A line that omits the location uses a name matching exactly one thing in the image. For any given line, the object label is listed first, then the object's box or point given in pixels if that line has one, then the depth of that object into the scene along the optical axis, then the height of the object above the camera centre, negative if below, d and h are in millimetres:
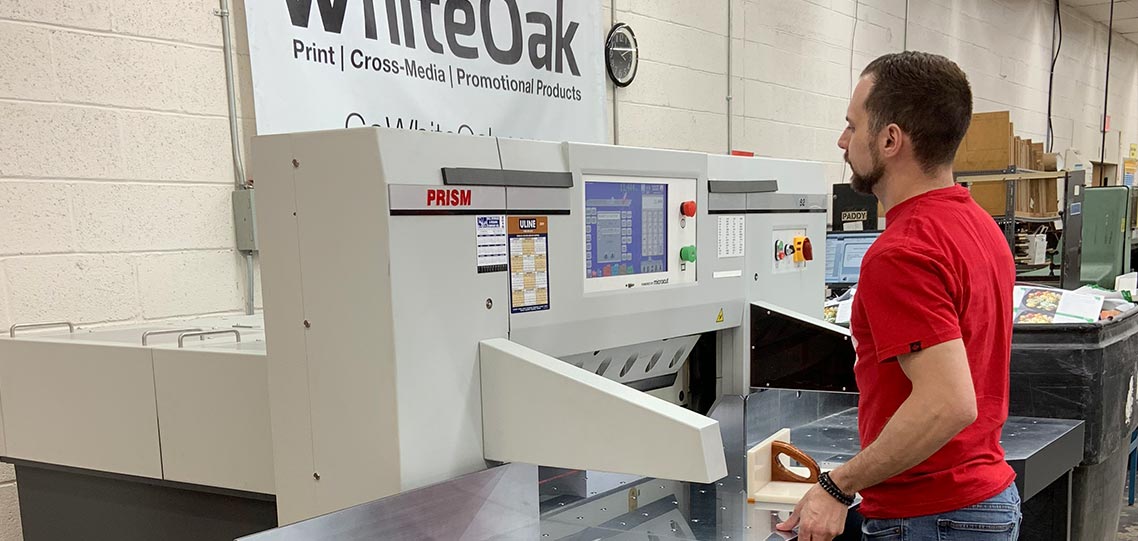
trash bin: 2150 -542
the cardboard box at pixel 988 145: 4605 +233
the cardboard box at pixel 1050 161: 5063 +145
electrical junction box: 2352 -50
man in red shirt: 1162 -218
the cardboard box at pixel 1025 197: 4680 -71
